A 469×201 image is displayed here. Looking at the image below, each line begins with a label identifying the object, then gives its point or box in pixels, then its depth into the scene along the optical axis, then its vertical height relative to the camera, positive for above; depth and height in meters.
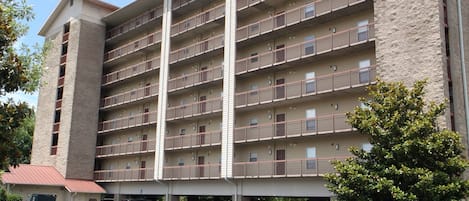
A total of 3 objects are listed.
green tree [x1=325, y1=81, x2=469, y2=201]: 19.05 +1.38
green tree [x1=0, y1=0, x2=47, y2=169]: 11.71 +2.43
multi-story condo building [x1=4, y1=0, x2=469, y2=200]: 25.84 +7.09
